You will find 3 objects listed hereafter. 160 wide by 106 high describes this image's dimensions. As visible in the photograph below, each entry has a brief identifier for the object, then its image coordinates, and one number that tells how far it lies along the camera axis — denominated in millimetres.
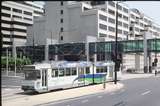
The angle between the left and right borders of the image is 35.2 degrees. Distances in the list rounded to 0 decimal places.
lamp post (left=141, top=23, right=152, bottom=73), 63601
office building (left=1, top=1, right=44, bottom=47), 85442
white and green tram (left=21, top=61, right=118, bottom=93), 23982
